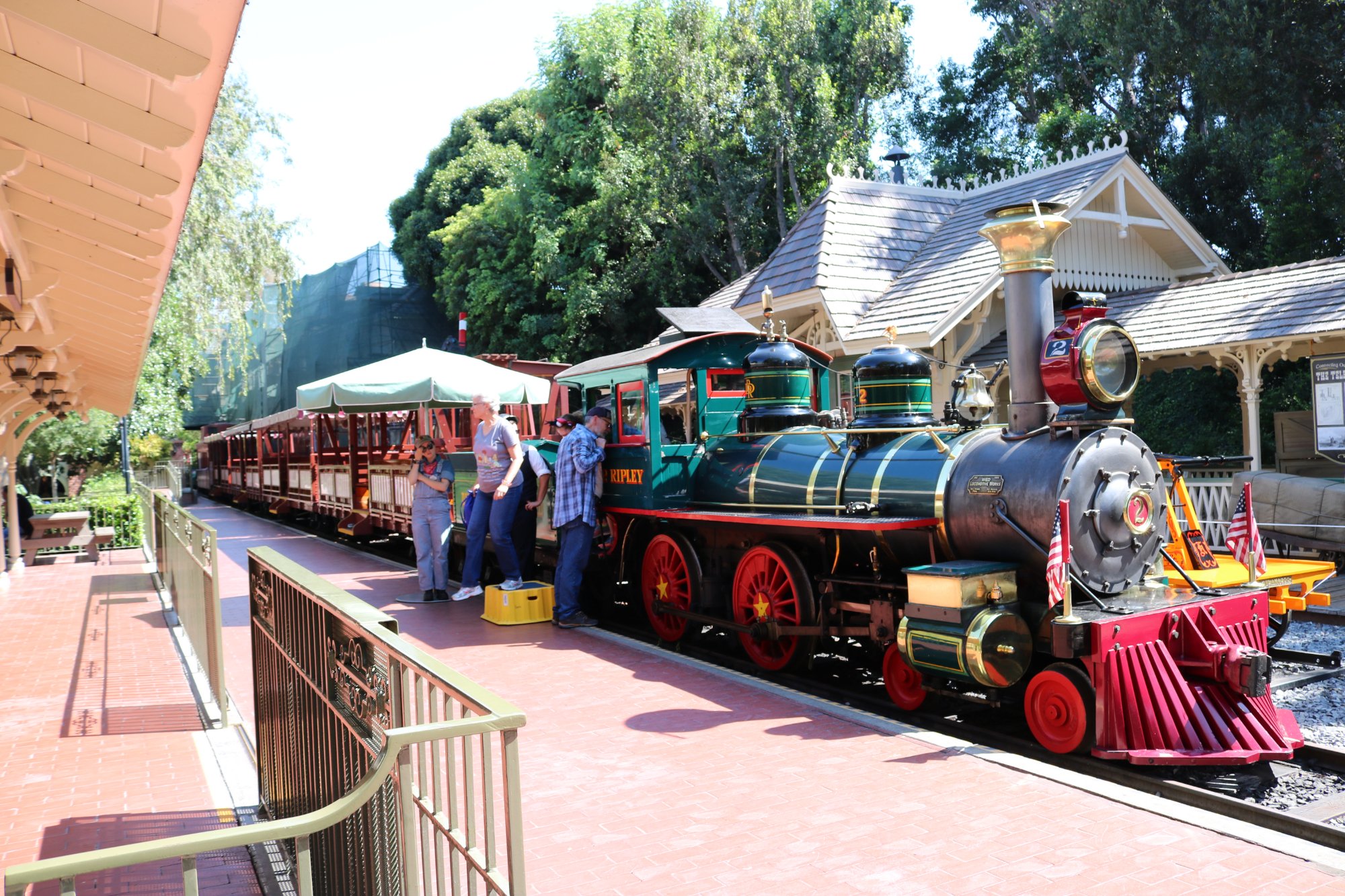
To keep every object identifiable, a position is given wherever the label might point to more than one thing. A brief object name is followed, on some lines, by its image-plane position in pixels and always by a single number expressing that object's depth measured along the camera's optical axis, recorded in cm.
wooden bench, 1616
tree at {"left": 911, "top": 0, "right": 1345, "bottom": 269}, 1778
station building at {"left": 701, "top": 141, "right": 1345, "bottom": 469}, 1221
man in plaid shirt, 927
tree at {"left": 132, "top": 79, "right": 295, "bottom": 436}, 1786
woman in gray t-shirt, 974
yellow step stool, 941
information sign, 1134
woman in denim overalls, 1059
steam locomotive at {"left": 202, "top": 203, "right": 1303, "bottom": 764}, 570
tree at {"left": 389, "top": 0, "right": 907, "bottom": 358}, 2558
